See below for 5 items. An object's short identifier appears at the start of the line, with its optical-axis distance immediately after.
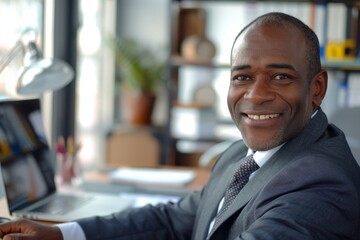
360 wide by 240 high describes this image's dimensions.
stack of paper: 3.98
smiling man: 1.82
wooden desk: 3.98
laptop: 2.90
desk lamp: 3.13
